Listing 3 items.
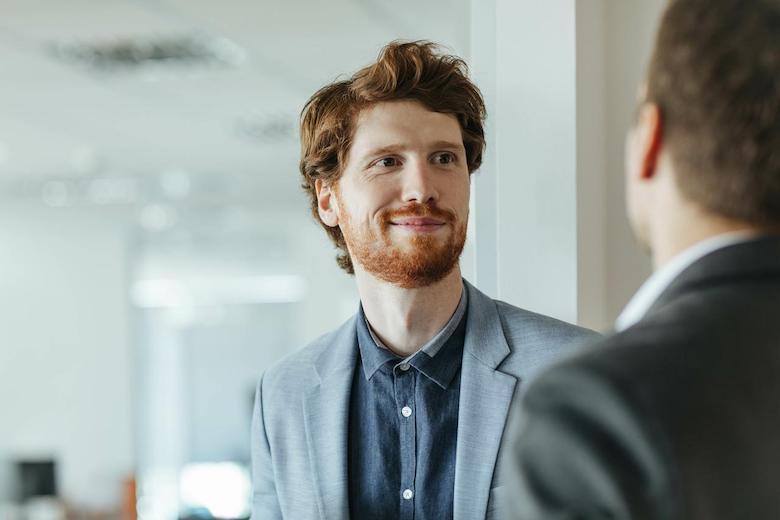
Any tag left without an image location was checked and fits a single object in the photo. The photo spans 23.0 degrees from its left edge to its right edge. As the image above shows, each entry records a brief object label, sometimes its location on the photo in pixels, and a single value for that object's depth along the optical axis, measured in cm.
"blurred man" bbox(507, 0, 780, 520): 113
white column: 204
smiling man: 190
